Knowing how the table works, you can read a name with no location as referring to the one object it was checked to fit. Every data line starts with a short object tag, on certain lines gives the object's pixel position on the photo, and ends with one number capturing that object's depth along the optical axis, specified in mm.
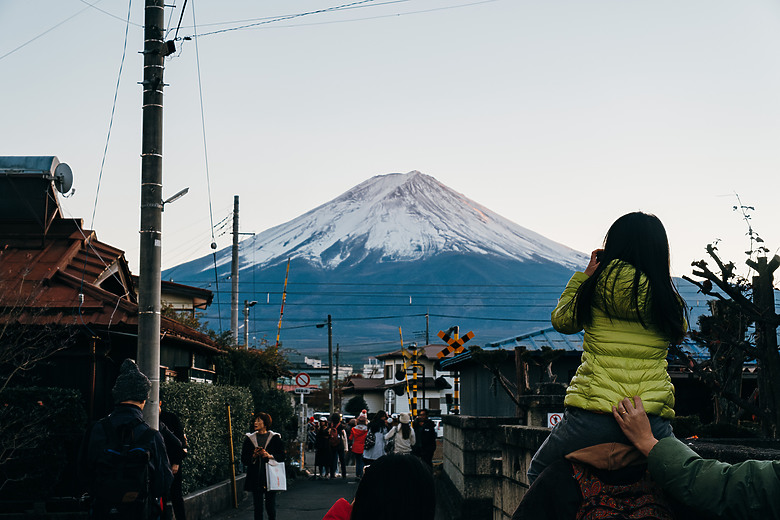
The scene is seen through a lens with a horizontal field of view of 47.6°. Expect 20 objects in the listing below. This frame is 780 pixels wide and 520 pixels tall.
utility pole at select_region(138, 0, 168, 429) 10977
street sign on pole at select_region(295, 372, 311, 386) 29859
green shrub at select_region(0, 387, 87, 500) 12875
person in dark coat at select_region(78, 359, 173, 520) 6816
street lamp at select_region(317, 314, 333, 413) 56441
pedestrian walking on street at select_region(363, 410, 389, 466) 20922
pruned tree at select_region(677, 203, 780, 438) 7617
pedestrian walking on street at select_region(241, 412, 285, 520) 13125
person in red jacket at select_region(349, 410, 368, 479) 26047
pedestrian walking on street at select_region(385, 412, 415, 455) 20094
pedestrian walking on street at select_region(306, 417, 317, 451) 48438
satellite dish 17645
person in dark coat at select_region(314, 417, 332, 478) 26734
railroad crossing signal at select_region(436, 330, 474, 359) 24672
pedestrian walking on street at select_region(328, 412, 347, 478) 26719
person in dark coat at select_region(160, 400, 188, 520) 11665
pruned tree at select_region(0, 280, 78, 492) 12727
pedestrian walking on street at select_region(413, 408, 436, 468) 21953
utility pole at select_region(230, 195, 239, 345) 32441
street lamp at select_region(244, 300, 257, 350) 35481
